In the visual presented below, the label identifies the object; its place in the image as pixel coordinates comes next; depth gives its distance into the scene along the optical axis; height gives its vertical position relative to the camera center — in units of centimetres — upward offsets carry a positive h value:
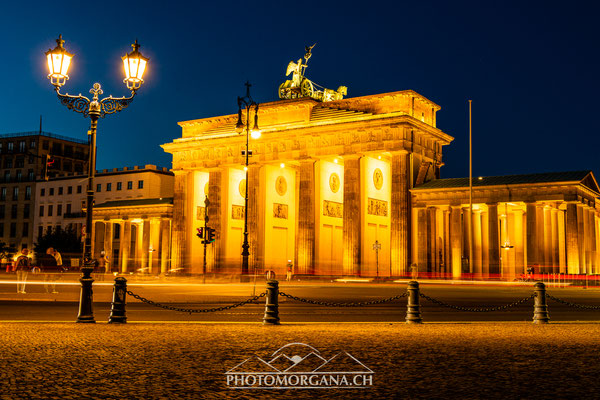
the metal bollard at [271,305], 1568 -108
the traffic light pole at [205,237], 4378 +163
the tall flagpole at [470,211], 4994 +411
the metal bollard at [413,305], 1641 -108
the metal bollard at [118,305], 1556 -112
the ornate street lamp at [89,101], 1562 +437
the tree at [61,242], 8838 +211
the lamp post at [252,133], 3769 +734
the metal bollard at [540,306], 1705 -110
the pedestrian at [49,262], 2689 -62
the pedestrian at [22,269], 2731 -51
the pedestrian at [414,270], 5272 -57
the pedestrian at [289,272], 5503 -93
